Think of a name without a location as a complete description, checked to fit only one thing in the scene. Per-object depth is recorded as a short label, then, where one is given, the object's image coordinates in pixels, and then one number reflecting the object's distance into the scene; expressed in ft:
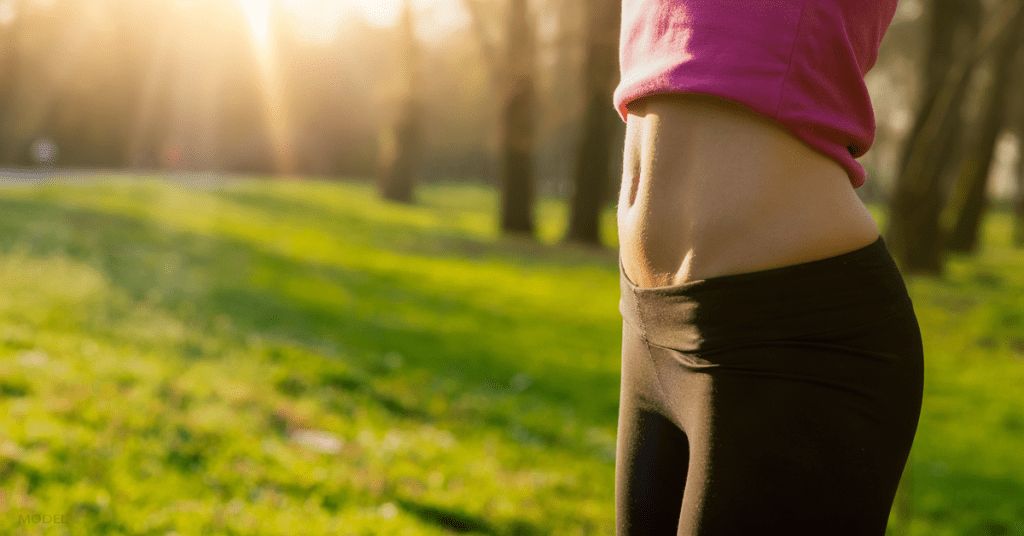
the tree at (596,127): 50.70
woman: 3.91
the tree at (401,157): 97.96
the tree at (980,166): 53.57
